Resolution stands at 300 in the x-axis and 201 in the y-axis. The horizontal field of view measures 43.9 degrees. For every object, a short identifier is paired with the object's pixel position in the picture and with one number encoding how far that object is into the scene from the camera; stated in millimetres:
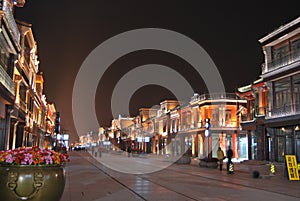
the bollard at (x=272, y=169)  21844
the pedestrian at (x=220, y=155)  26641
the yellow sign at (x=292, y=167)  19469
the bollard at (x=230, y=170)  23797
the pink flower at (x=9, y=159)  7188
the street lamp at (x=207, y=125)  34844
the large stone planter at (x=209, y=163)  30373
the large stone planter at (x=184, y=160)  37219
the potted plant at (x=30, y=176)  6926
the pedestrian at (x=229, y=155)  24294
